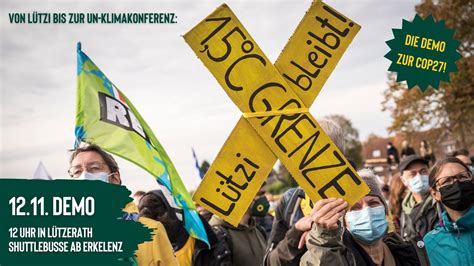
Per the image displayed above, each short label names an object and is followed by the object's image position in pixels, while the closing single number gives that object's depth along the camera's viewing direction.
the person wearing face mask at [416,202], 5.08
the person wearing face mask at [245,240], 5.18
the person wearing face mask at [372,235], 3.23
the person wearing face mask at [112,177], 3.23
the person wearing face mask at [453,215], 3.86
